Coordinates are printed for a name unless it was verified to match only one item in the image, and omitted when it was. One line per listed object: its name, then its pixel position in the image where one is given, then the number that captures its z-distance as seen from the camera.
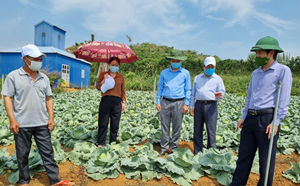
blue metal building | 17.80
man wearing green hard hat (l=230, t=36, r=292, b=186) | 2.29
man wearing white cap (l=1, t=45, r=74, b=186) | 2.56
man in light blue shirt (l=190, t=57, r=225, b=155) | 3.68
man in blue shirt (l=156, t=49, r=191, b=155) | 3.87
